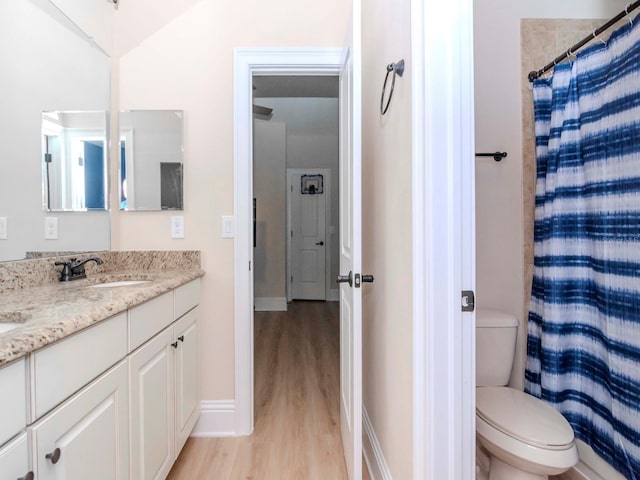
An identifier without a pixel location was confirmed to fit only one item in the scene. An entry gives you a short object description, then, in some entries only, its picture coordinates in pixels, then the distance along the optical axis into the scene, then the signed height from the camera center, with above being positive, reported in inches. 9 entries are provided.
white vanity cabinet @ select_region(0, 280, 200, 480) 25.9 -17.9
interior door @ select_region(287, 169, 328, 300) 211.0 +2.9
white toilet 42.6 -28.1
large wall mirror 49.1 +20.8
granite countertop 25.8 -7.9
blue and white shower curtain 46.9 -2.8
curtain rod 46.6 +32.8
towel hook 43.3 +23.2
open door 50.2 -2.5
